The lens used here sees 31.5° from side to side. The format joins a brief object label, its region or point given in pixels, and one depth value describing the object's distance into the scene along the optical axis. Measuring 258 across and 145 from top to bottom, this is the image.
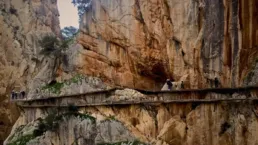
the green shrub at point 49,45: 33.19
